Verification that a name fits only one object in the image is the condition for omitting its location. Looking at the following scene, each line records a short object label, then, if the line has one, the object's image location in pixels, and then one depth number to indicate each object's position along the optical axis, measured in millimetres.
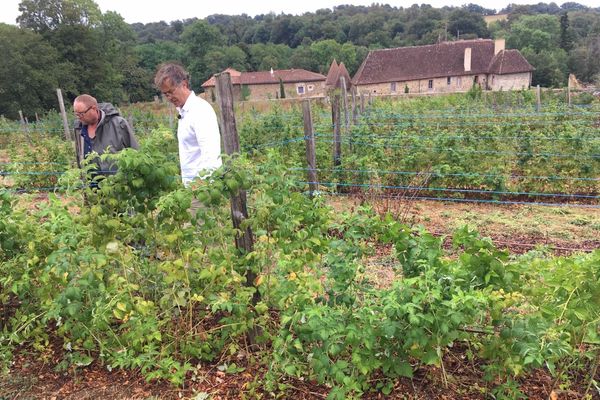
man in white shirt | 3283
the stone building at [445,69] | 42750
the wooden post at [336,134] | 7511
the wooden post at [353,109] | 10694
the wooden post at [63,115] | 9926
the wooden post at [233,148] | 2779
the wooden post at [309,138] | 6199
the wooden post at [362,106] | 13469
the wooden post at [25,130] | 14852
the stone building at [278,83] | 54531
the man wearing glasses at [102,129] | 3887
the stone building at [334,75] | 50138
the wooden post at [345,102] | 8716
